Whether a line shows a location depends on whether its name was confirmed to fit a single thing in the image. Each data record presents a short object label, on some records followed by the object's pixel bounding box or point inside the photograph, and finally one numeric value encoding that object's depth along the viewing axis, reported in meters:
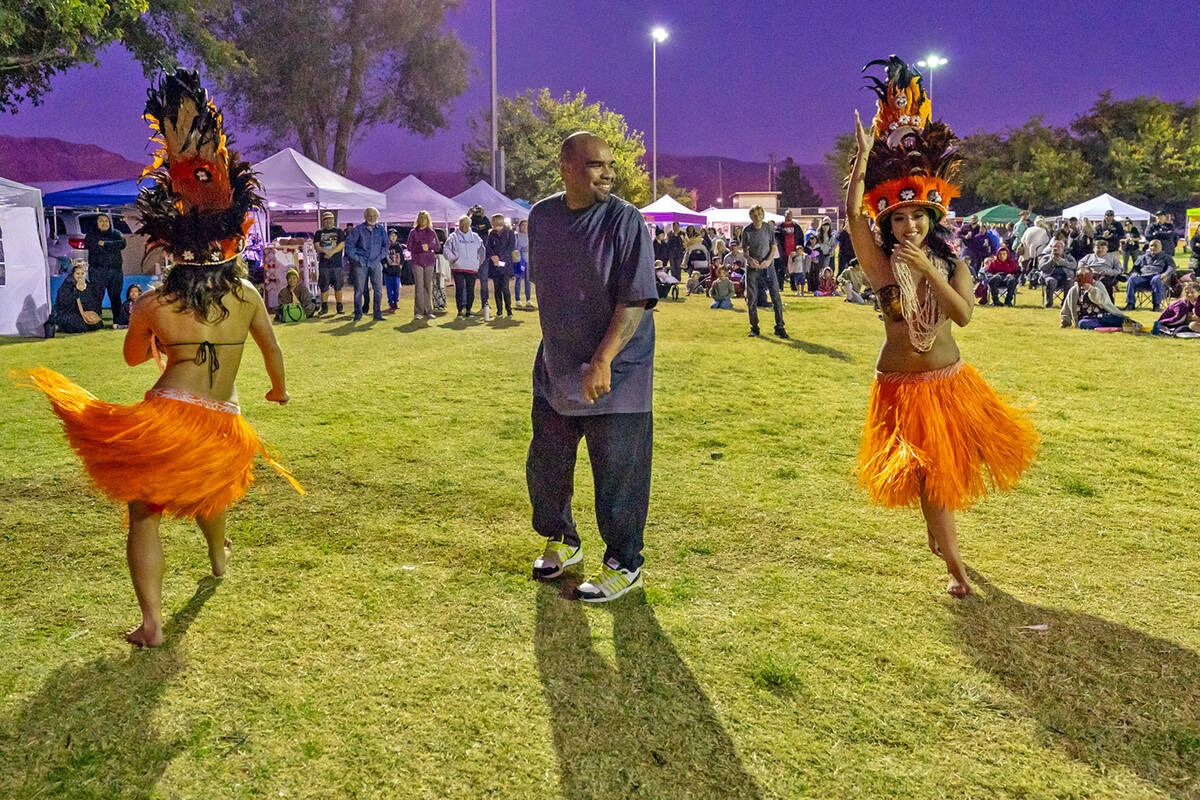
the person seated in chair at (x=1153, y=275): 16.03
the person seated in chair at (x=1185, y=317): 12.20
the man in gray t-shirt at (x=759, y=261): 12.13
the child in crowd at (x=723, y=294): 17.45
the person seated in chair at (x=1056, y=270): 17.27
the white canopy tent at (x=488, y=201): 23.86
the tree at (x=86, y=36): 11.57
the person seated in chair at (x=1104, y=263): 15.52
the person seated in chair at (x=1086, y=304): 13.58
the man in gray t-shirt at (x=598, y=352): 3.34
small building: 72.25
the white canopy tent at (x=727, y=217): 36.16
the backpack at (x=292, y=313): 14.69
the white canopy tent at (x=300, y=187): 17.38
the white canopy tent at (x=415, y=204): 22.23
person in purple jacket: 14.82
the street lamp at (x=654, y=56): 46.50
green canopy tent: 38.59
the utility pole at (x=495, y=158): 27.66
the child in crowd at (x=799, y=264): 20.69
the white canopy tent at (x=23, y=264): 12.64
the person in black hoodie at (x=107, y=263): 13.66
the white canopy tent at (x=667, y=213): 31.75
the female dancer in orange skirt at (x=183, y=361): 3.16
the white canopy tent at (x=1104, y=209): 32.19
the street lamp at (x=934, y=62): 36.81
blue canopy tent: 17.20
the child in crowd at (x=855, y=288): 18.11
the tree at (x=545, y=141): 45.81
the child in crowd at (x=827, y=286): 20.62
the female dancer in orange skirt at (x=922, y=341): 3.59
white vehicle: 15.61
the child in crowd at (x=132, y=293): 14.08
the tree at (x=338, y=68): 35.16
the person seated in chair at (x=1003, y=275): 17.69
